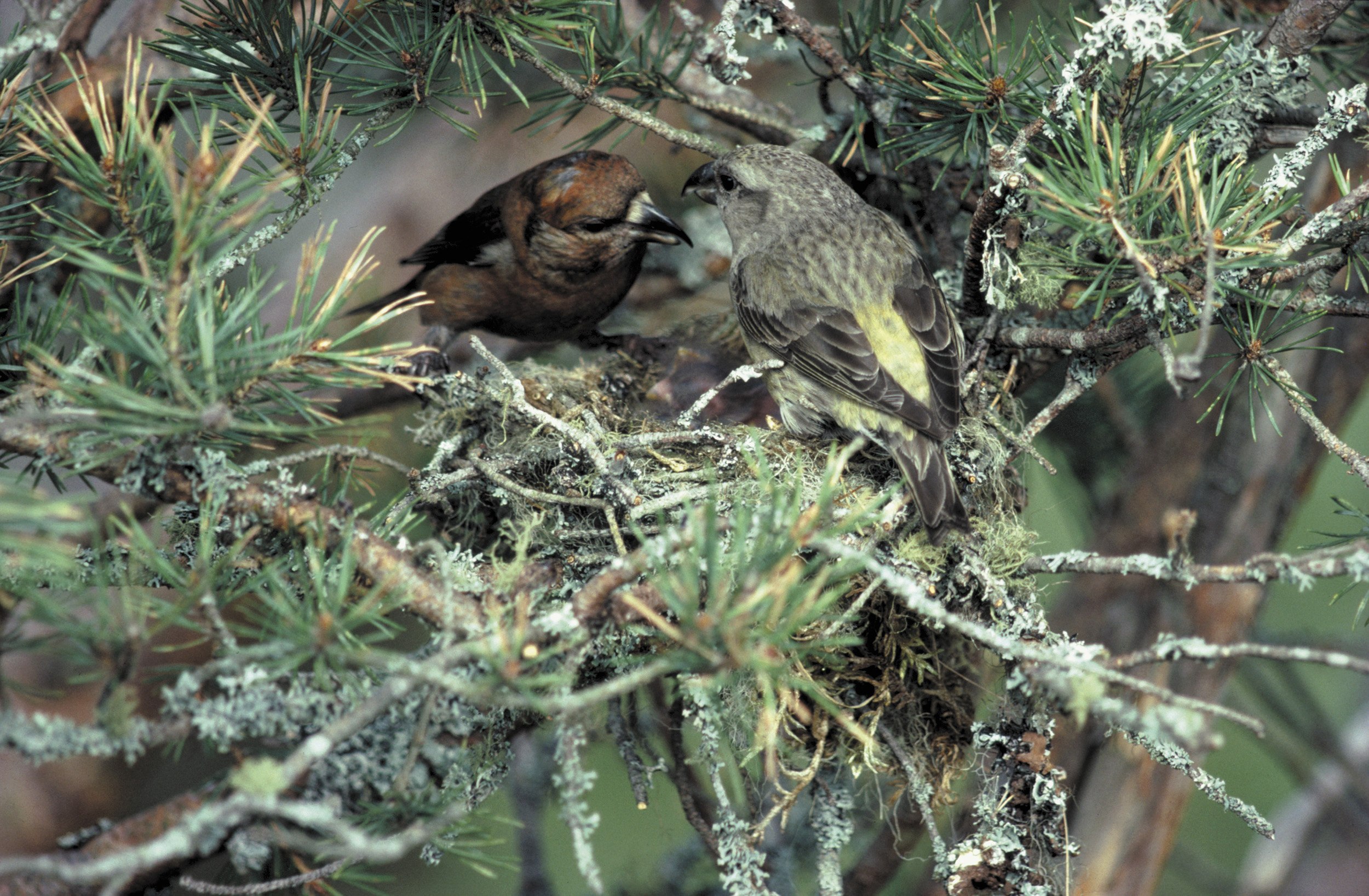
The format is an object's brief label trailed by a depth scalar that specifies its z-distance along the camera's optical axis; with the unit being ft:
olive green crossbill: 20.08
